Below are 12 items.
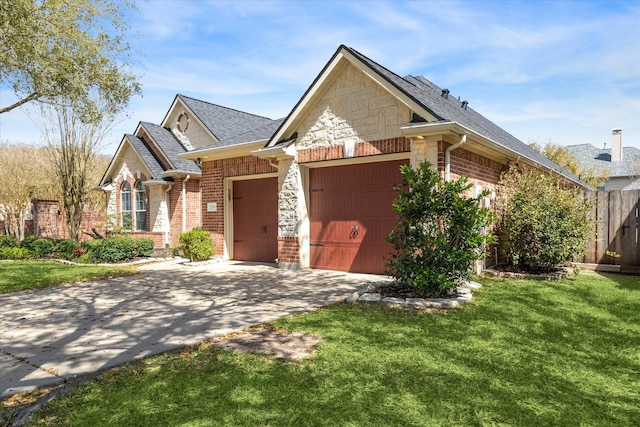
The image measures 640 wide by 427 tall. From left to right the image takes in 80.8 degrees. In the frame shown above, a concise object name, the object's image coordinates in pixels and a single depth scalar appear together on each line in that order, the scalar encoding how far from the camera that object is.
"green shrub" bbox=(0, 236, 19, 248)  15.18
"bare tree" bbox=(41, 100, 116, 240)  15.48
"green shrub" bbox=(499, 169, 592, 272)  8.04
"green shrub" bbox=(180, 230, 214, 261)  11.16
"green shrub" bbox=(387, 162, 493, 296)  5.74
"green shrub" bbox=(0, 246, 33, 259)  14.28
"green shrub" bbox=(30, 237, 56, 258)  14.41
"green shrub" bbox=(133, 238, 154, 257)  13.12
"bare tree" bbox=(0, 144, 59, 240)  19.28
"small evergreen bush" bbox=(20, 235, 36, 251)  14.78
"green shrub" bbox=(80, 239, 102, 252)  12.54
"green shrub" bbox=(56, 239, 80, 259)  14.28
